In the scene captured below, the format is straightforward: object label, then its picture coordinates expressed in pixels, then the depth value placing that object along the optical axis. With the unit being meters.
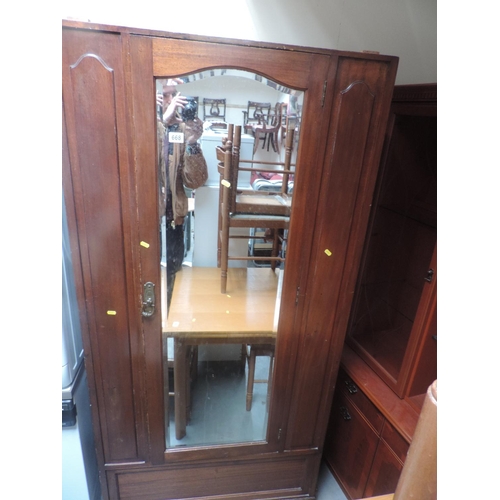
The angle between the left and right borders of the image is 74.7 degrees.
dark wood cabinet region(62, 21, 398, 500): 0.80
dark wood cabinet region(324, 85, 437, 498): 1.15
